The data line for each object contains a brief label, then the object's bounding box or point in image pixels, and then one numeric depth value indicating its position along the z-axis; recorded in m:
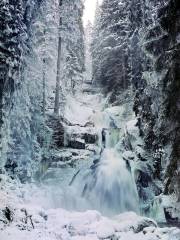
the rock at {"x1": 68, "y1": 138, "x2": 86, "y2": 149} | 29.09
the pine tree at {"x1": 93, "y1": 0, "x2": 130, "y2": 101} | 39.69
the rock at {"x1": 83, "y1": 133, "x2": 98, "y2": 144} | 29.94
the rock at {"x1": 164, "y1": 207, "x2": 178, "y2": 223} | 19.64
